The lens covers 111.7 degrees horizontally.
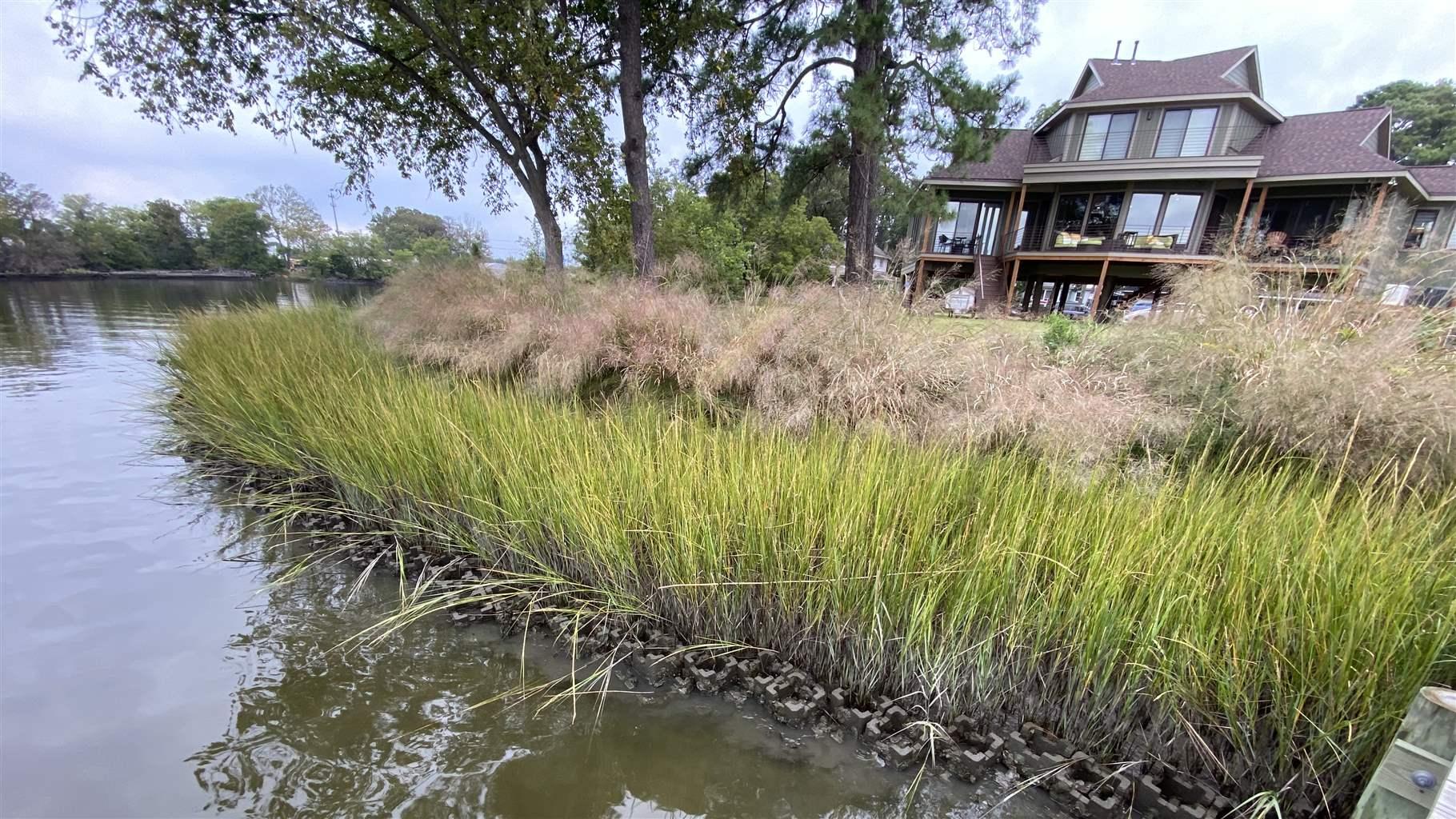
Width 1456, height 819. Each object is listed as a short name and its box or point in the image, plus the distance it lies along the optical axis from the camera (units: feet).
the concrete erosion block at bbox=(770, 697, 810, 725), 7.16
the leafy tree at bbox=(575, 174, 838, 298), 20.10
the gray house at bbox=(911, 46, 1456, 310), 47.34
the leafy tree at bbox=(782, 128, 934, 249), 27.25
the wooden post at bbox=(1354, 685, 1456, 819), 3.89
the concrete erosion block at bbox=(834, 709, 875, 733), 6.98
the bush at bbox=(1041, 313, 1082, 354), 15.90
